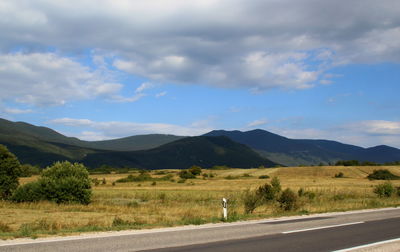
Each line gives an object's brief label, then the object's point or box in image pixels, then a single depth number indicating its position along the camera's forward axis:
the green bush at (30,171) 95.82
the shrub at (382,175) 77.44
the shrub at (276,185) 36.17
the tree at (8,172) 38.22
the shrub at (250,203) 23.27
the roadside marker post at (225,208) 17.43
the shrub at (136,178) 87.97
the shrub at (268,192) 31.82
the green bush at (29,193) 34.78
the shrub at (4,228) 14.86
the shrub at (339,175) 83.06
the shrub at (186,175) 95.12
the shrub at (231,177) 91.44
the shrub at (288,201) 24.66
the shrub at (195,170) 102.57
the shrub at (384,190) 40.16
